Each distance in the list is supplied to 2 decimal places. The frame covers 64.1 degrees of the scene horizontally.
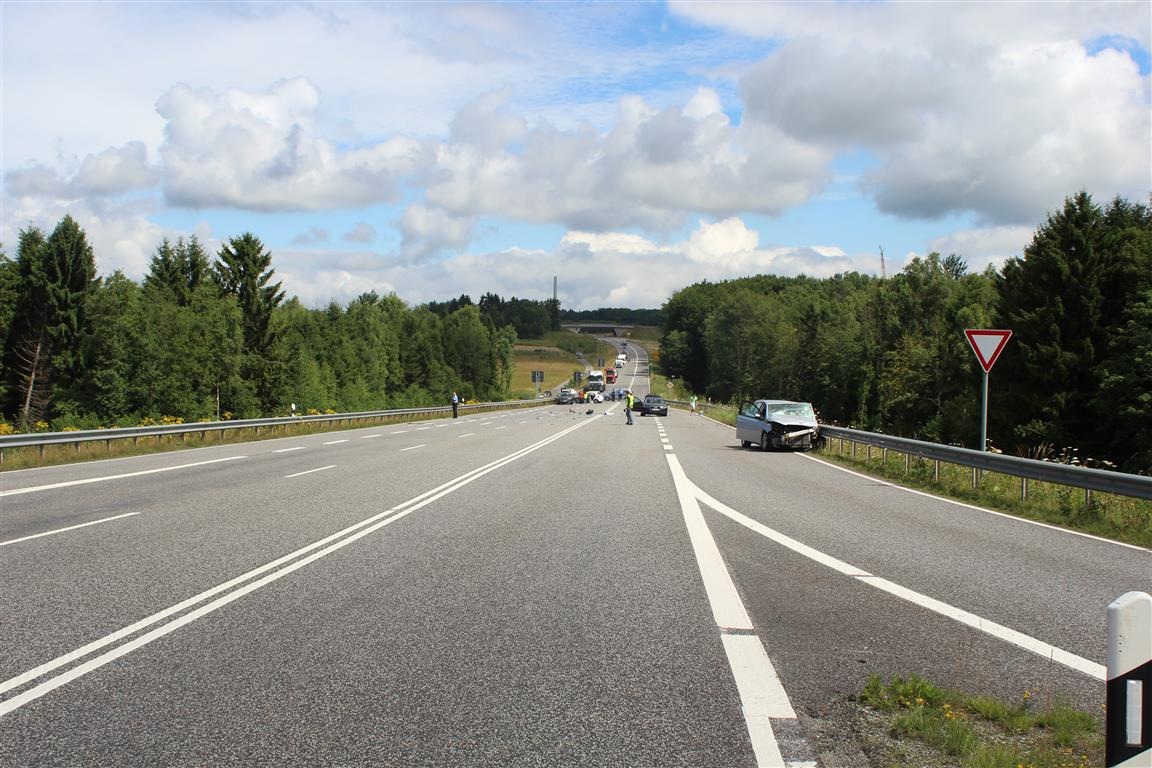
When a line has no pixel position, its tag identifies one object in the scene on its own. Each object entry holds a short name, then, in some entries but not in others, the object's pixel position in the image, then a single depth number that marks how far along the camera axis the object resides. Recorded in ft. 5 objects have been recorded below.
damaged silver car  93.66
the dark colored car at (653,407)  228.22
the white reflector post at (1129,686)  9.85
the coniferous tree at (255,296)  243.40
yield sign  57.82
